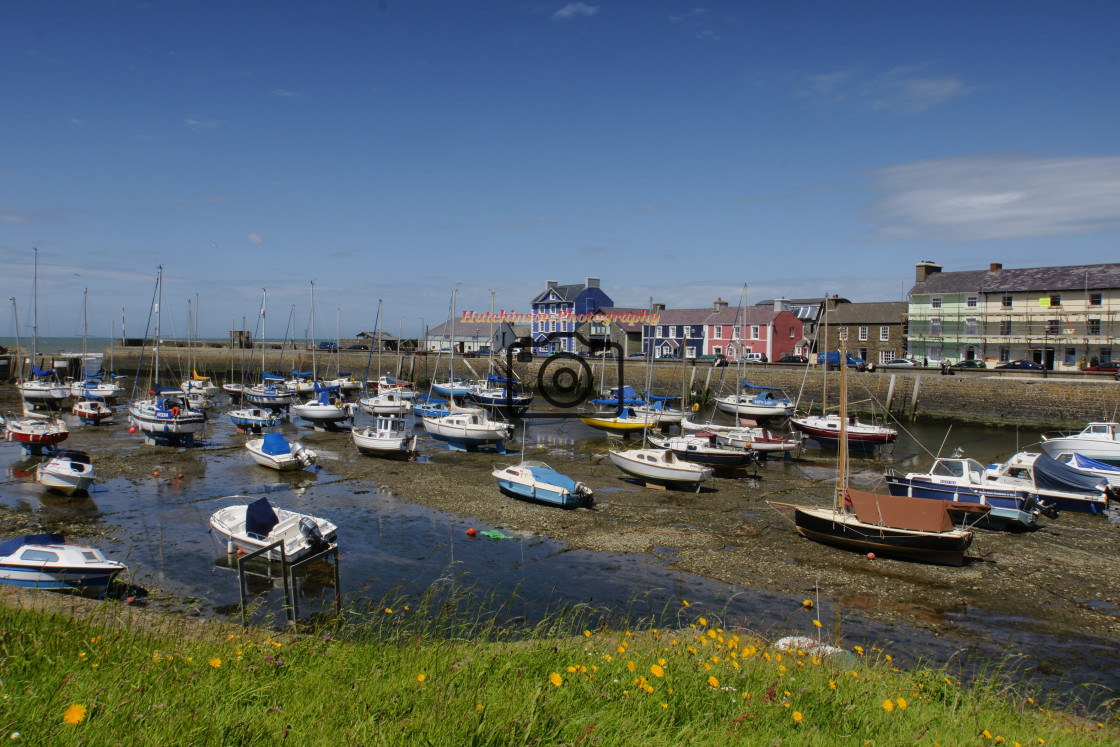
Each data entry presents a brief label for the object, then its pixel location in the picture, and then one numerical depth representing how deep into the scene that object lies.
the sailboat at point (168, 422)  39.62
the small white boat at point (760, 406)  52.19
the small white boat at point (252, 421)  46.12
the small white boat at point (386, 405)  52.62
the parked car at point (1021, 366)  56.70
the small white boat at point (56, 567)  15.43
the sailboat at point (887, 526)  20.33
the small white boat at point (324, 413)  47.81
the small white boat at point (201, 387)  63.09
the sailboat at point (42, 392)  59.28
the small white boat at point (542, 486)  26.70
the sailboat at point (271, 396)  57.78
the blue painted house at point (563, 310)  91.88
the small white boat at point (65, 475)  27.16
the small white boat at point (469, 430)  40.19
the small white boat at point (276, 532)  18.94
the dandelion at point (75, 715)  4.18
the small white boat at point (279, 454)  33.38
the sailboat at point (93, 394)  49.03
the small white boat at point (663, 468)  29.98
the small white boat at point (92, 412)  48.84
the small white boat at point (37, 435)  35.28
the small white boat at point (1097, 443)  35.47
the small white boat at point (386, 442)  37.19
